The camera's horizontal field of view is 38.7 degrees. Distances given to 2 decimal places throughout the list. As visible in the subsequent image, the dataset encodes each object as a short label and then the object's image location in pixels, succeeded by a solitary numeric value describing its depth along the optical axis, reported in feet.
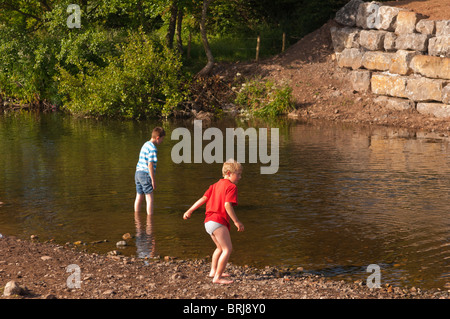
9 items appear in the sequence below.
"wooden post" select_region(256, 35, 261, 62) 121.38
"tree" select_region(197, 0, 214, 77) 112.78
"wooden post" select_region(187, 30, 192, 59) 127.85
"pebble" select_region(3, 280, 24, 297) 25.17
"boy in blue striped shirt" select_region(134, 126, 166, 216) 38.52
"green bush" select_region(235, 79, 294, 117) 102.63
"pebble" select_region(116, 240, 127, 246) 34.86
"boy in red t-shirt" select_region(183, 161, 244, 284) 27.27
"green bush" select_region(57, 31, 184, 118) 97.86
